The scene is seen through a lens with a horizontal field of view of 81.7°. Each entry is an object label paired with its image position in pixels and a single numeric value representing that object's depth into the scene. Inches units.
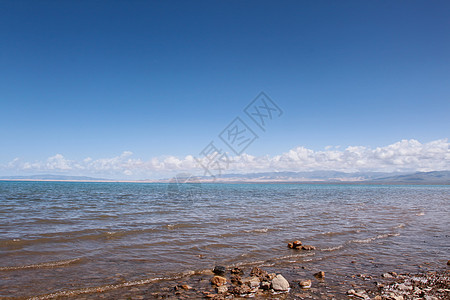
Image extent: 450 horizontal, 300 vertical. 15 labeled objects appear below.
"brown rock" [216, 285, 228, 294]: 261.1
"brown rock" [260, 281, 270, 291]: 269.1
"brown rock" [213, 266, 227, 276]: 321.5
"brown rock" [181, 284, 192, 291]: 273.4
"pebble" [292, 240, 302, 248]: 439.7
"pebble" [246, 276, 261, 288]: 275.3
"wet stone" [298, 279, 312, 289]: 275.9
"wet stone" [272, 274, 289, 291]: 265.5
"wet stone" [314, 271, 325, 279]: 306.7
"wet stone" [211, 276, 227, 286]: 279.6
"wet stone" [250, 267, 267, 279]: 301.2
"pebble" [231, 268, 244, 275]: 315.6
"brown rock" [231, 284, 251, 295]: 258.4
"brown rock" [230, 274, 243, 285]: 283.2
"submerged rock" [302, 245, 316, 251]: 436.5
